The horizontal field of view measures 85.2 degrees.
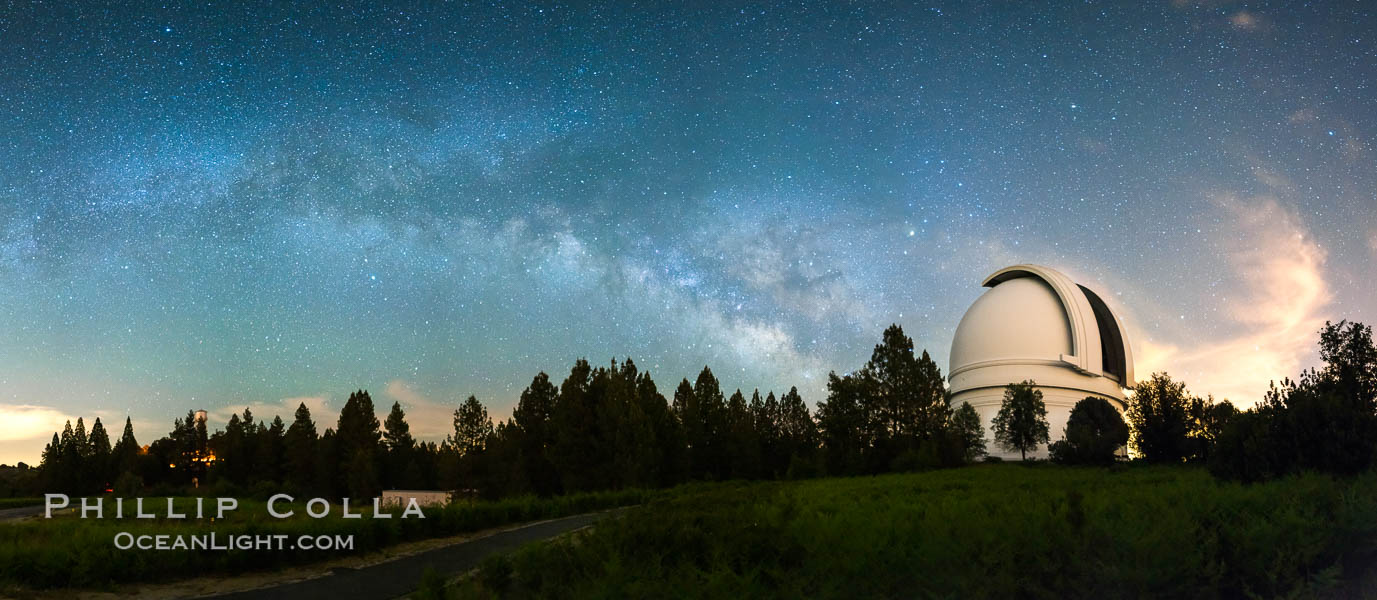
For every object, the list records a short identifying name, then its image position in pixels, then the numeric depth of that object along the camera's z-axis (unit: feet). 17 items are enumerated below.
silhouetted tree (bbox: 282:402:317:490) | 187.83
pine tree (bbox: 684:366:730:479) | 150.41
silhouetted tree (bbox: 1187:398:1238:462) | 124.98
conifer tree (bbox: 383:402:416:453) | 187.21
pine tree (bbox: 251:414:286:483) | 195.00
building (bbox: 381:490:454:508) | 106.06
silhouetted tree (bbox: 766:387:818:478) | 137.80
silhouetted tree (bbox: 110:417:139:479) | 196.24
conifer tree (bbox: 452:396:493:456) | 183.62
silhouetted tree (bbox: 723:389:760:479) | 149.48
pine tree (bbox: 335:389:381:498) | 169.78
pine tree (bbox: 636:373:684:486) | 138.21
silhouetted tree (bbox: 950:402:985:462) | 145.07
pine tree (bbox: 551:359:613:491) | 128.16
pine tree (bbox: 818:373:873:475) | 141.38
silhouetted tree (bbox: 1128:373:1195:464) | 134.41
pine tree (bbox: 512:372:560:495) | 136.26
